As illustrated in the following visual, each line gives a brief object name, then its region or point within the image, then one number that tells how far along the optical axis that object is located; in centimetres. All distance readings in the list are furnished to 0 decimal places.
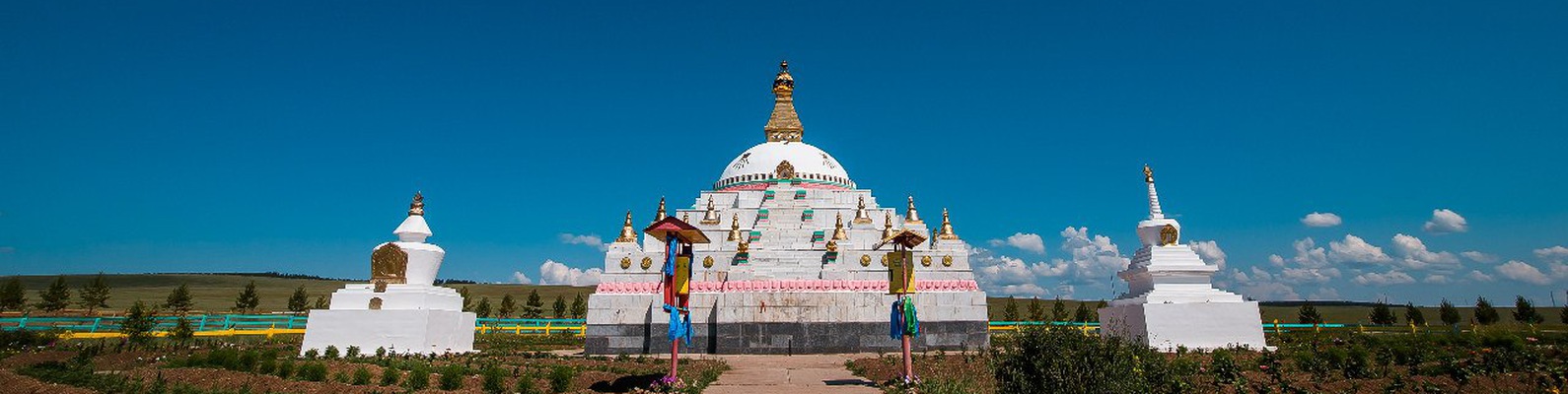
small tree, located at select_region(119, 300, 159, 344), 1881
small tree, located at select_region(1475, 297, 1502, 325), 3206
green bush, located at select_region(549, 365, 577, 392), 1199
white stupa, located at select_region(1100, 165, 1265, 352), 2005
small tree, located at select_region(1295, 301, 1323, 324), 3824
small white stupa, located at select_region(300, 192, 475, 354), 1995
